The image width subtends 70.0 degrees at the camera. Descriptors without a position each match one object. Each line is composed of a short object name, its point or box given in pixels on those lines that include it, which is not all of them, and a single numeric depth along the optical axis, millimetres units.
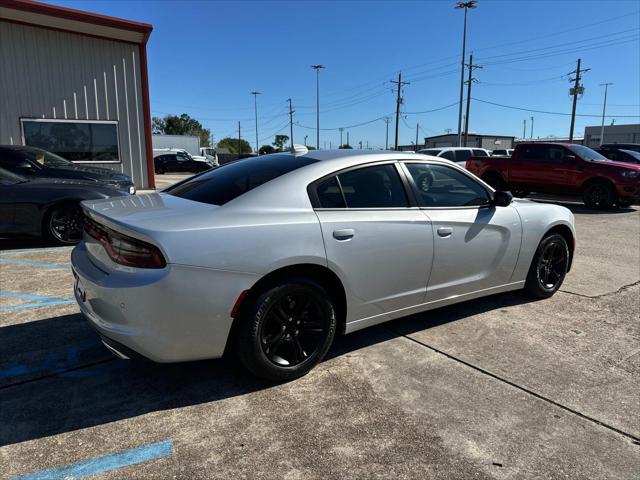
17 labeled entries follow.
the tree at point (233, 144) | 116438
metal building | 12201
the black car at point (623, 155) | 14430
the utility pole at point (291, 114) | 81438
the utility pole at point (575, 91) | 44844
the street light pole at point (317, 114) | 55438
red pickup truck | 11633
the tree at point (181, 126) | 100519
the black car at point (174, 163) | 33281
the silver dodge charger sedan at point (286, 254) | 2549
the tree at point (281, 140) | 100812
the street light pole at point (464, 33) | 34375
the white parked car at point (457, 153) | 18172
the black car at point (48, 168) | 7142
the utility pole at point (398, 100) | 55506
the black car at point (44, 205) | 6508
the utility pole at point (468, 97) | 40375
